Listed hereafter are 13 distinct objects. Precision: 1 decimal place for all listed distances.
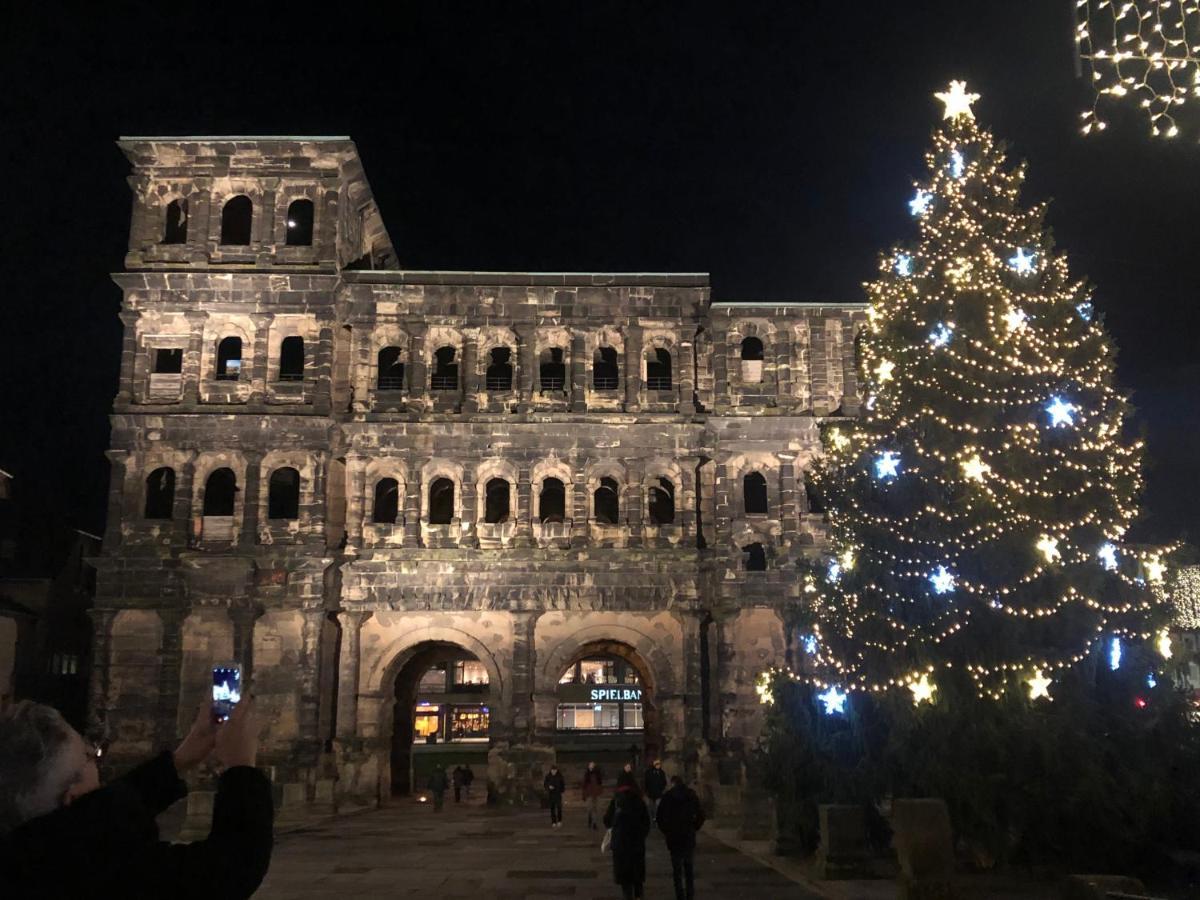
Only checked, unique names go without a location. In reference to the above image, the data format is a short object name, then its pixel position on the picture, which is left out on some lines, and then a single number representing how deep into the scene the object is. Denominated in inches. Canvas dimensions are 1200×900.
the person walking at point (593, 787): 1050.1
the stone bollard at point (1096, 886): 350.3
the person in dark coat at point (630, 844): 517.0
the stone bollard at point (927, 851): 494.9
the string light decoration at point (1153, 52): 372.2
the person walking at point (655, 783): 890.6
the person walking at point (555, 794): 1022.4
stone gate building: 1259.8
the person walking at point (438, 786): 1214.9
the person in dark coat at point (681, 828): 515.8
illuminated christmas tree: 635.5
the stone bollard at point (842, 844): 630.5
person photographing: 110.4
